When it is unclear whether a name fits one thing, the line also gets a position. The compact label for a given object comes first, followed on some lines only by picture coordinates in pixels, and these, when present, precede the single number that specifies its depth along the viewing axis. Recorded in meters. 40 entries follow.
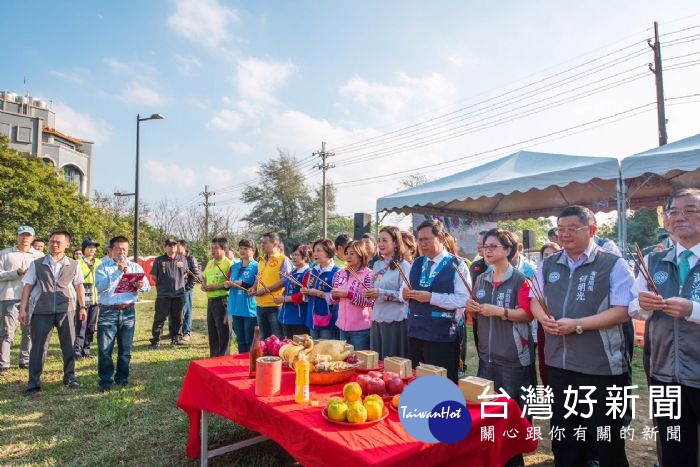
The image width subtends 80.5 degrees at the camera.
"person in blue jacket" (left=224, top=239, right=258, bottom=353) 4.66
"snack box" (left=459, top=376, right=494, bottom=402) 1.69
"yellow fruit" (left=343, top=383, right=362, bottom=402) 1.60
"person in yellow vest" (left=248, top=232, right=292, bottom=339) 4.50
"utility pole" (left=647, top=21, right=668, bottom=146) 10.25
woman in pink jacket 3.43
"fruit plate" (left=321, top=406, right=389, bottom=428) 1.48
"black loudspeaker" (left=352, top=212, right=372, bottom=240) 7.64
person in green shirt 5.11
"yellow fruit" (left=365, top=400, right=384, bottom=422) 1.53
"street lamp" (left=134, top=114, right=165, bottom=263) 10.65
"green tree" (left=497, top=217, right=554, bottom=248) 32.08
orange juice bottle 1.76
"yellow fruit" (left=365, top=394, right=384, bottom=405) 1.59
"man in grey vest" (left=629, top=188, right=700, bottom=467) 1.74
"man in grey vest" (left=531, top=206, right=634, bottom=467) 1.94
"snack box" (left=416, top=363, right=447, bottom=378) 1.84
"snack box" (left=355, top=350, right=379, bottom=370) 2.17
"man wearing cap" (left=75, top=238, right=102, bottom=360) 5.54
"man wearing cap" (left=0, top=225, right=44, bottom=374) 4.74
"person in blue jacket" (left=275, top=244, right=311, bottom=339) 4.19
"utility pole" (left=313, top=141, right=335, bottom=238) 23.33
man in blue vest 2.66
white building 32.62
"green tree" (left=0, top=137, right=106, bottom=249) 12.89
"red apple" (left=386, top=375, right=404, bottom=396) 1.80
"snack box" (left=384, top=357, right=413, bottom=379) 2.01
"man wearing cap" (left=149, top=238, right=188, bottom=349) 6.23
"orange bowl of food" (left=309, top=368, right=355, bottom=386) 1.96
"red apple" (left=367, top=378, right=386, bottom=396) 1.78
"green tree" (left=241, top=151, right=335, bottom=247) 28.80
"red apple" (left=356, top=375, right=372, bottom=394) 1.81
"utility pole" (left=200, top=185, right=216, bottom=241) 29.24
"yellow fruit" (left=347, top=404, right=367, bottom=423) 1.48
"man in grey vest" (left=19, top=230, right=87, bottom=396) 3.98
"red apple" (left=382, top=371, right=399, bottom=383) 1.84
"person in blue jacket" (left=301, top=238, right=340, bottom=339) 3.83
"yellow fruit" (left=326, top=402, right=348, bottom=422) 1.51
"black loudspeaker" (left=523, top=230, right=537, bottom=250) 8.59
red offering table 1.34
